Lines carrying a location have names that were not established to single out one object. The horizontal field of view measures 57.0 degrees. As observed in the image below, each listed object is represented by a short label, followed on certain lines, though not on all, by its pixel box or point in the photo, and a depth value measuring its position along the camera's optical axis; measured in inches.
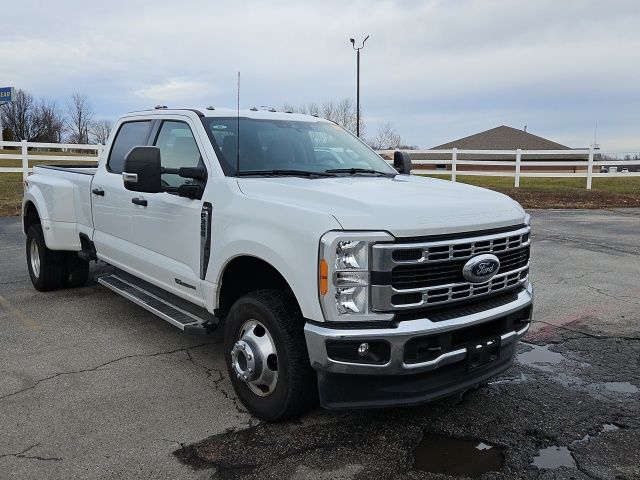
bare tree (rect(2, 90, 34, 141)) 3294.8
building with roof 1982.0
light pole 1295.9
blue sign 2032.5
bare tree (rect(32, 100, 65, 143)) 3341.5
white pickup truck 122.2
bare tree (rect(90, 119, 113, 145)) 3513.8
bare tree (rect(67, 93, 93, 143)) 3440.0
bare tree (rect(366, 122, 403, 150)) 2427.4
